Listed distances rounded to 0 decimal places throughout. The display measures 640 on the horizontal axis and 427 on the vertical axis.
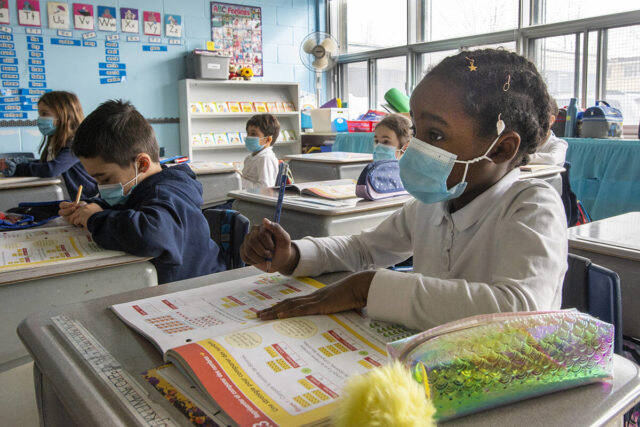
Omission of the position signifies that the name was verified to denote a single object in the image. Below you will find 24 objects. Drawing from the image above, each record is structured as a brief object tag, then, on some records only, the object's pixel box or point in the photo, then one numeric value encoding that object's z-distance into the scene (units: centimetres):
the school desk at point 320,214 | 206
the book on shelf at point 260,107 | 652
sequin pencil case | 48
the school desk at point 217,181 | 359
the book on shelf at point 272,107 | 663
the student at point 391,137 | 330
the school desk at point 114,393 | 53
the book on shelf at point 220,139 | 625
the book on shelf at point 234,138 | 637
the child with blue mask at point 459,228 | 76
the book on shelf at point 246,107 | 643
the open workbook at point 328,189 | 231
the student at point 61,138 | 315
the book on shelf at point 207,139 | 616
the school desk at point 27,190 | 289
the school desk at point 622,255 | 138
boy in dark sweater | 150
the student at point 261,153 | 386
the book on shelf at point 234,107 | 632
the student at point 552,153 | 324
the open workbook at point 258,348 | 55
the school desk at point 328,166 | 389
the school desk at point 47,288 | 120
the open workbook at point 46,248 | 129
